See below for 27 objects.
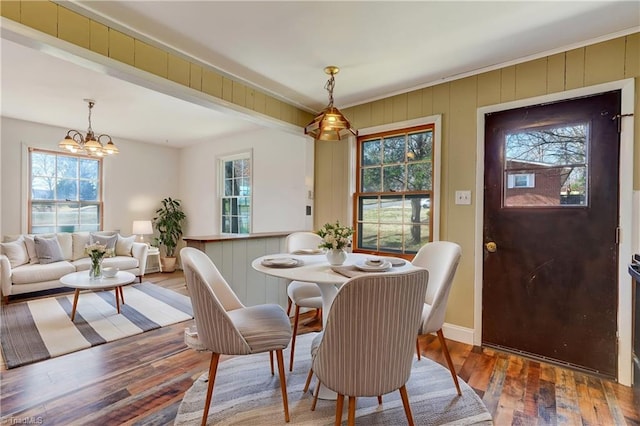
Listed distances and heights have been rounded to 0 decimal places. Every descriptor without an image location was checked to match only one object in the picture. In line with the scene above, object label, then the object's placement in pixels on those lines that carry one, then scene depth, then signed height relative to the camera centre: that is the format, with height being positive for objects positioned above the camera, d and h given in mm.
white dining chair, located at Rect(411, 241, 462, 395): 1855 -455
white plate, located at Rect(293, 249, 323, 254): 2508 -337
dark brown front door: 2164 -143
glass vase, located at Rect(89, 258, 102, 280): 3465 -693
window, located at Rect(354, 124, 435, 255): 3049 +231
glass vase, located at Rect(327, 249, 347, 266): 2018 -304
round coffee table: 3221 -798
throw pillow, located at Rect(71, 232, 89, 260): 4660 -534
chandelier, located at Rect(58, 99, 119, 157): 3596 +778
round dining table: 1657 -357
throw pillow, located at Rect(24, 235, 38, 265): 4207 -546
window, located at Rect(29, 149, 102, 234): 4680 +283
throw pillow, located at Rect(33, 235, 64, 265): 4234 -568
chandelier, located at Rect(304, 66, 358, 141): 2244 +646
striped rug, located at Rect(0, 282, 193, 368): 2596 -1181
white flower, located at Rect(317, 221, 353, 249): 1985 -168
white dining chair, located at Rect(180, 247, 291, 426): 1545 -663
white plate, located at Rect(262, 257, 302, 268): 1942 -340
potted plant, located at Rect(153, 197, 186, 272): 5839 -348
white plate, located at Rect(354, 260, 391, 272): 1780 -335
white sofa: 3803 -753
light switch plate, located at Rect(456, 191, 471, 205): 2723 +140
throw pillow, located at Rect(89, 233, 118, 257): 4797 -480
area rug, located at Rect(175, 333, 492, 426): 1708 -1176
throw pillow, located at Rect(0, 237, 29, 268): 3982 -574
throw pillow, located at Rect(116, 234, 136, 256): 4992 -597
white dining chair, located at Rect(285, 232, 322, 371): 2402 -666
